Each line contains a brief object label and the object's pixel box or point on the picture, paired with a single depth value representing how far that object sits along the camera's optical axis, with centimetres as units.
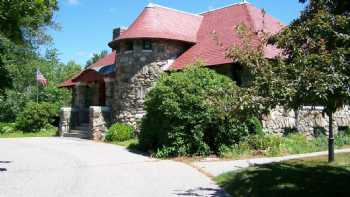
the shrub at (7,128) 2896
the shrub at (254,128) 1616
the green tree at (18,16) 1177
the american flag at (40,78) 3056
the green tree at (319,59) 646
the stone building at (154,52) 2127
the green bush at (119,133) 2066
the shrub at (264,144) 1559
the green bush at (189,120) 1509
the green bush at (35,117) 2797
